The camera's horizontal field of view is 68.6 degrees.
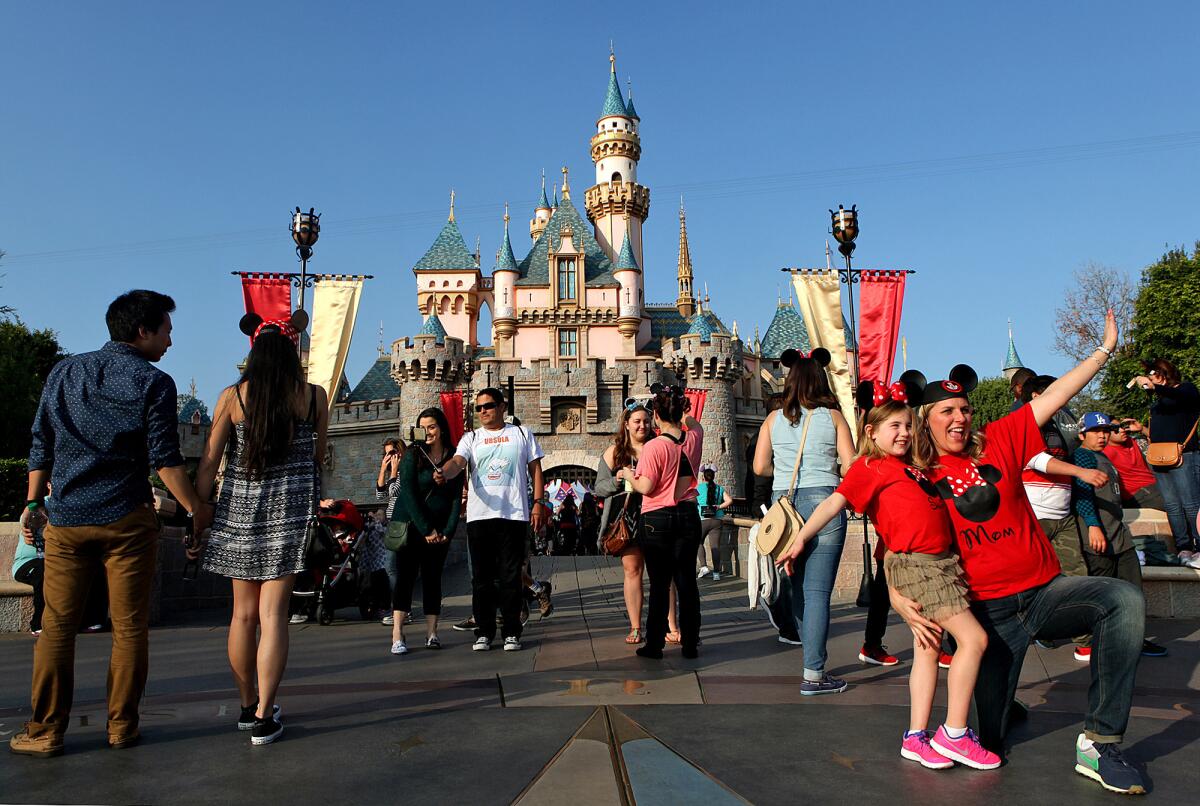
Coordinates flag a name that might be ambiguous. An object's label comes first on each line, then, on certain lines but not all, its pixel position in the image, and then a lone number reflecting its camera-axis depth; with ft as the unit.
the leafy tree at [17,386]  90.99
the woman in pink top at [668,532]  16.52
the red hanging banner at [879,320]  42.19
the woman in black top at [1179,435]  22.90
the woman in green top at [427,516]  18.43
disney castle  104.63
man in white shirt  17.66
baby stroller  23.27
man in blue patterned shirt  10.69
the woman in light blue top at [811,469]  13.69
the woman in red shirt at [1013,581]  9.41
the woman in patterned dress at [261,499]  11.33
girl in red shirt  9.73
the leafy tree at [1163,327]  90.49
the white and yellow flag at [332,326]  35.96
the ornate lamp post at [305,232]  38.96
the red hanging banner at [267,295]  37.37
